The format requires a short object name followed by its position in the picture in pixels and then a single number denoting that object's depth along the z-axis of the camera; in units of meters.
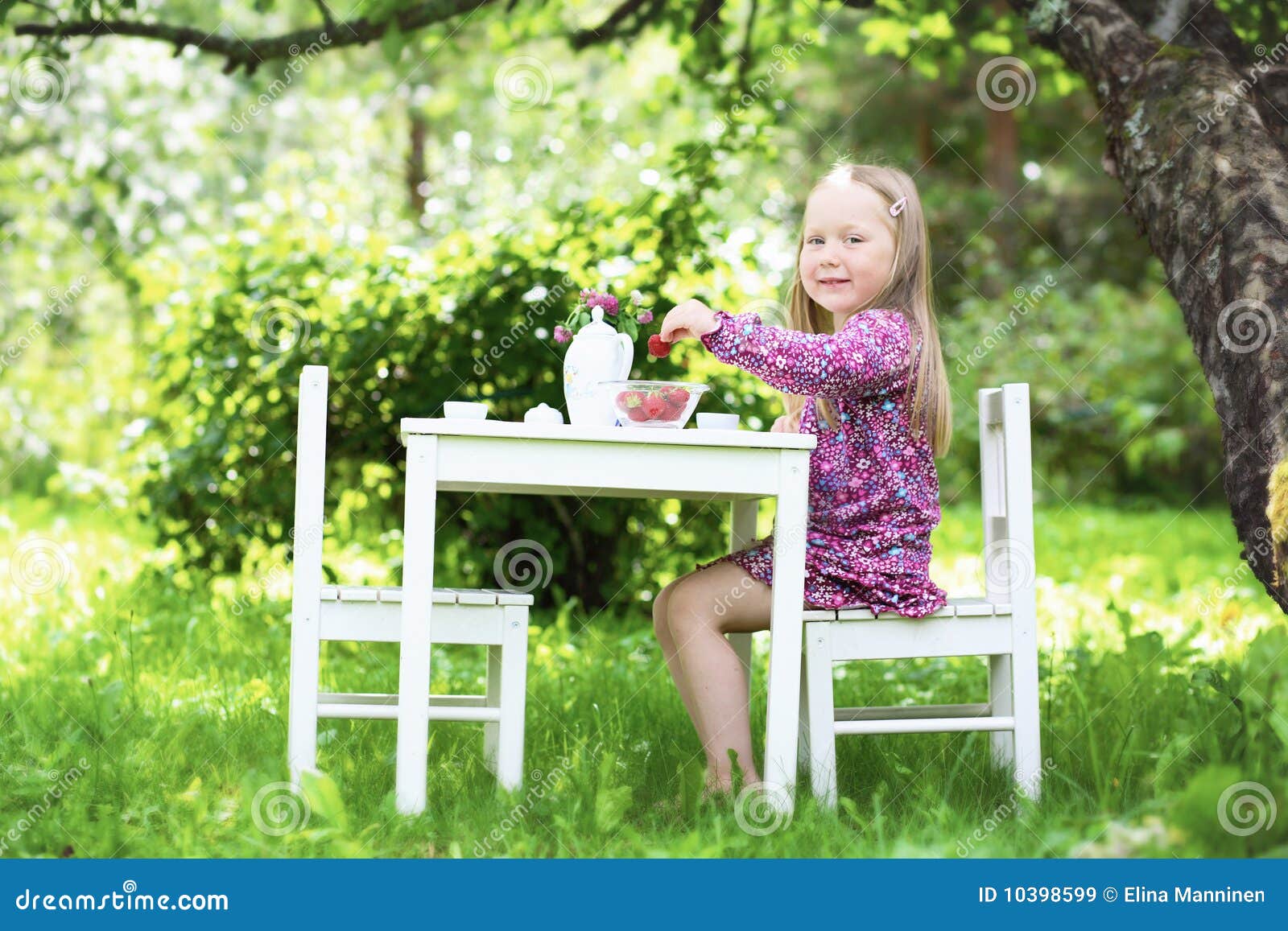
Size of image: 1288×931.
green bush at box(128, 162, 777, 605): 4.53
